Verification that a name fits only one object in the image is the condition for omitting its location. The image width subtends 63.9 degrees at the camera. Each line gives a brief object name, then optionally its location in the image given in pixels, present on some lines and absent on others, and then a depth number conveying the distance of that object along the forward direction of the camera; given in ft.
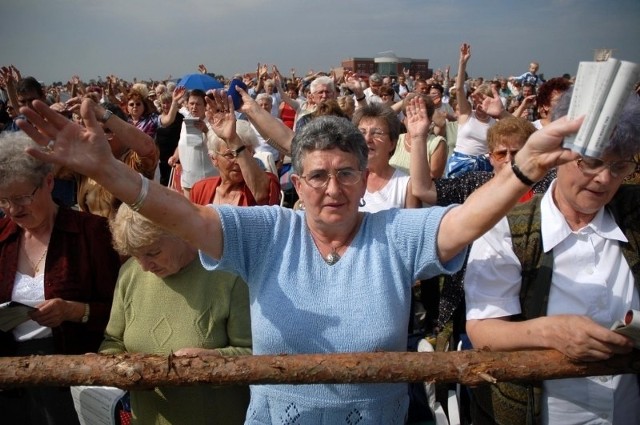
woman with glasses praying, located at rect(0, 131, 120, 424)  8.48
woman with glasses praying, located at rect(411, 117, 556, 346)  10.58
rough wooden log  4.55
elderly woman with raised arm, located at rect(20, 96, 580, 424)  5.57
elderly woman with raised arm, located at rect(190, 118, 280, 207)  11.97
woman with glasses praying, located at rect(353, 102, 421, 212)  11.76
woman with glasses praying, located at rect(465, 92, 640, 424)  6.01
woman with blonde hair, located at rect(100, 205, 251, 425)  7.74
